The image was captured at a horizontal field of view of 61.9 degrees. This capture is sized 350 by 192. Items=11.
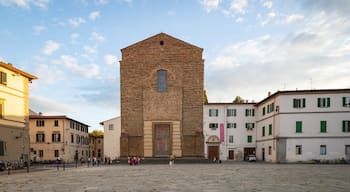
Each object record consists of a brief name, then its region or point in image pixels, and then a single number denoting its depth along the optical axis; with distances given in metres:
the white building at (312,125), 37.00
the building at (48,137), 50.88
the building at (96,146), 73.05
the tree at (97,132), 105.06
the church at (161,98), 39.34
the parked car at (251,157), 44.43
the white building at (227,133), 47.91
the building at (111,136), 48.53
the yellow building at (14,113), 27.30
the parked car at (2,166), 25.35
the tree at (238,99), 68.51
